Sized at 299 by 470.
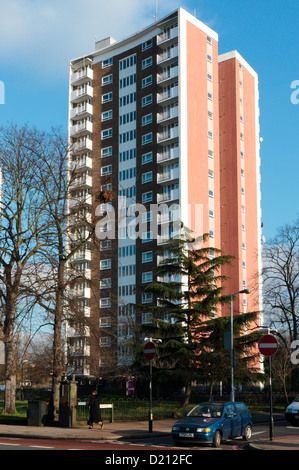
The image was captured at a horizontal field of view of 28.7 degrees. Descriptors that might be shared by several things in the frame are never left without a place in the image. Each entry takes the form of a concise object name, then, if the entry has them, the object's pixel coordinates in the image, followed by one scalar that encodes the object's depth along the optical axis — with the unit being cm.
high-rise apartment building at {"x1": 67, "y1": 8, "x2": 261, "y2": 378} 7575
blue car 1875
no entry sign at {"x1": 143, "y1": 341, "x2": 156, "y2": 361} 2362
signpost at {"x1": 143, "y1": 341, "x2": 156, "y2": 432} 2364
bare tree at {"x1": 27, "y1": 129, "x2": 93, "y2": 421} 3023
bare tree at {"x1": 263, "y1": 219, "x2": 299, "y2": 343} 5228
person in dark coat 2555
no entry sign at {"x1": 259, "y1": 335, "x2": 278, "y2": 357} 2000
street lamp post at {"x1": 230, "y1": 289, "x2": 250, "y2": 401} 3414
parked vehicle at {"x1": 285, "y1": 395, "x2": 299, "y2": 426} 2986
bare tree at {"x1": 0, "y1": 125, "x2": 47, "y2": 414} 3350
